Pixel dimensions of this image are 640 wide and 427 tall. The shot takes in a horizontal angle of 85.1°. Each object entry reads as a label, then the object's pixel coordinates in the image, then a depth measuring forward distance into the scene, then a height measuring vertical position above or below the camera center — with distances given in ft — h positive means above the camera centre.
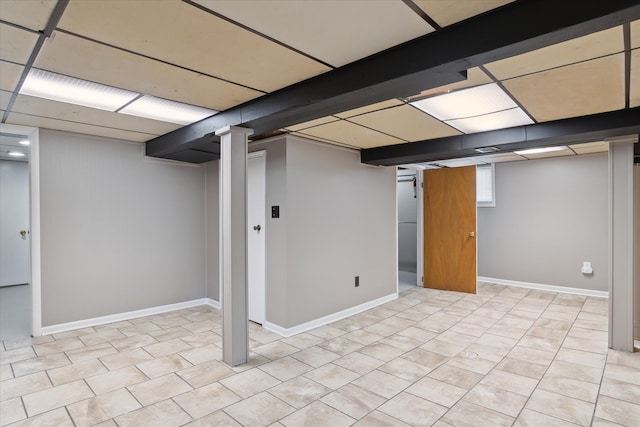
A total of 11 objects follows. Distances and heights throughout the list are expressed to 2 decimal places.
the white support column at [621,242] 11.02 -1.09
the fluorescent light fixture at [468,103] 8.58 +2.88
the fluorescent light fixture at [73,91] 7.73 +2.99
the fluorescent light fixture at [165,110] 9.48 +2.99
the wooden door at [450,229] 19.12 -1.08
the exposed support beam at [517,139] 10.29 +2.47
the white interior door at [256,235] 13.85 -0.97
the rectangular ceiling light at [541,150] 15.85 +2.77
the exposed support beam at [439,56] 4.74 +2.57
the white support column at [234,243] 10.32 -0.95
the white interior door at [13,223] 19.89 -0.57
